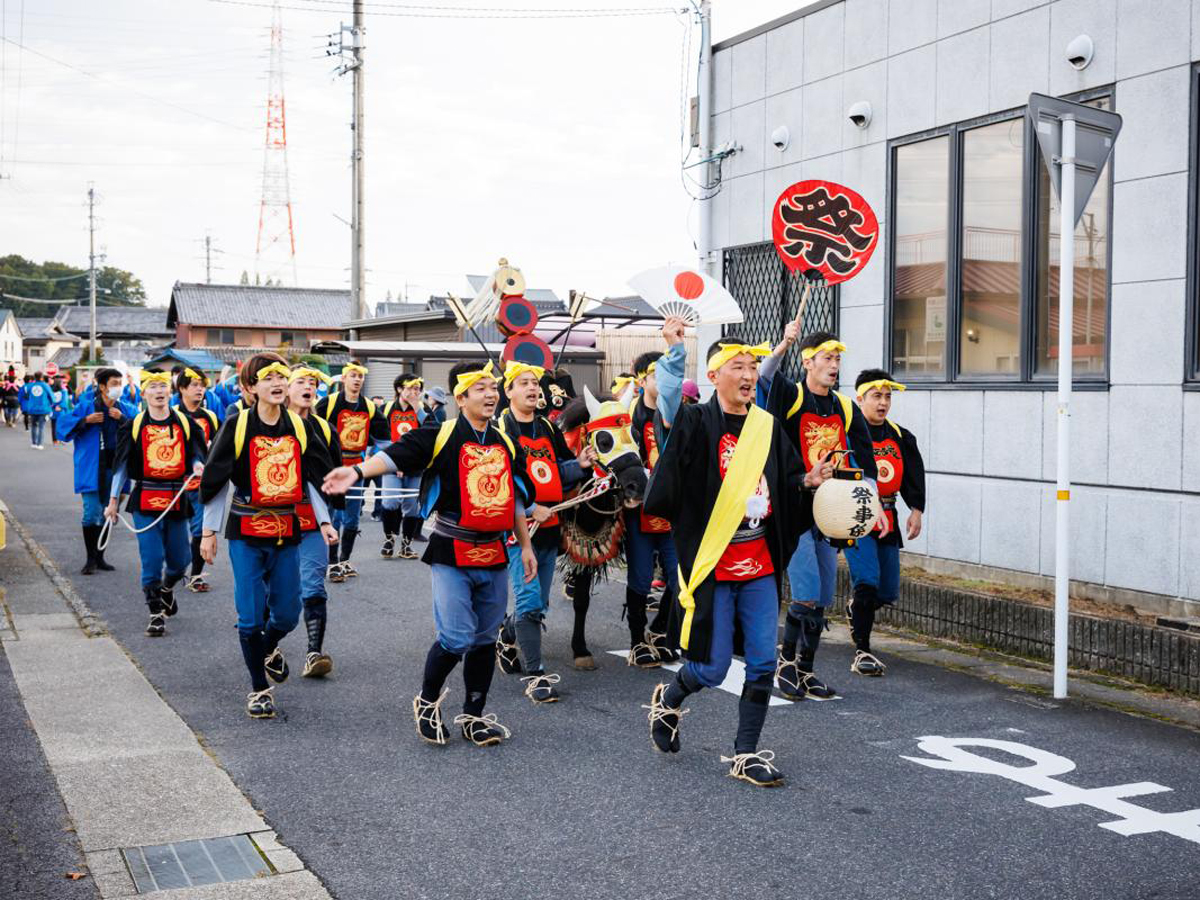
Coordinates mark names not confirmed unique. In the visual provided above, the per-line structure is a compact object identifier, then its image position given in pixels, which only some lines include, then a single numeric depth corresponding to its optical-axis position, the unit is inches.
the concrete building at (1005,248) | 335.9
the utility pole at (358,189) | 1157.7
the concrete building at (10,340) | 3789.4
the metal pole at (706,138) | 529.7
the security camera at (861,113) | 450.3
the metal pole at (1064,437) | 286.5
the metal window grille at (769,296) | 486.0
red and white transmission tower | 2074.3
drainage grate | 177.2
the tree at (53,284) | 4259.4
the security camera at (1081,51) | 358.6
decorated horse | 308.5
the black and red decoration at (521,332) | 373.4
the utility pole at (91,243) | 3006.9
